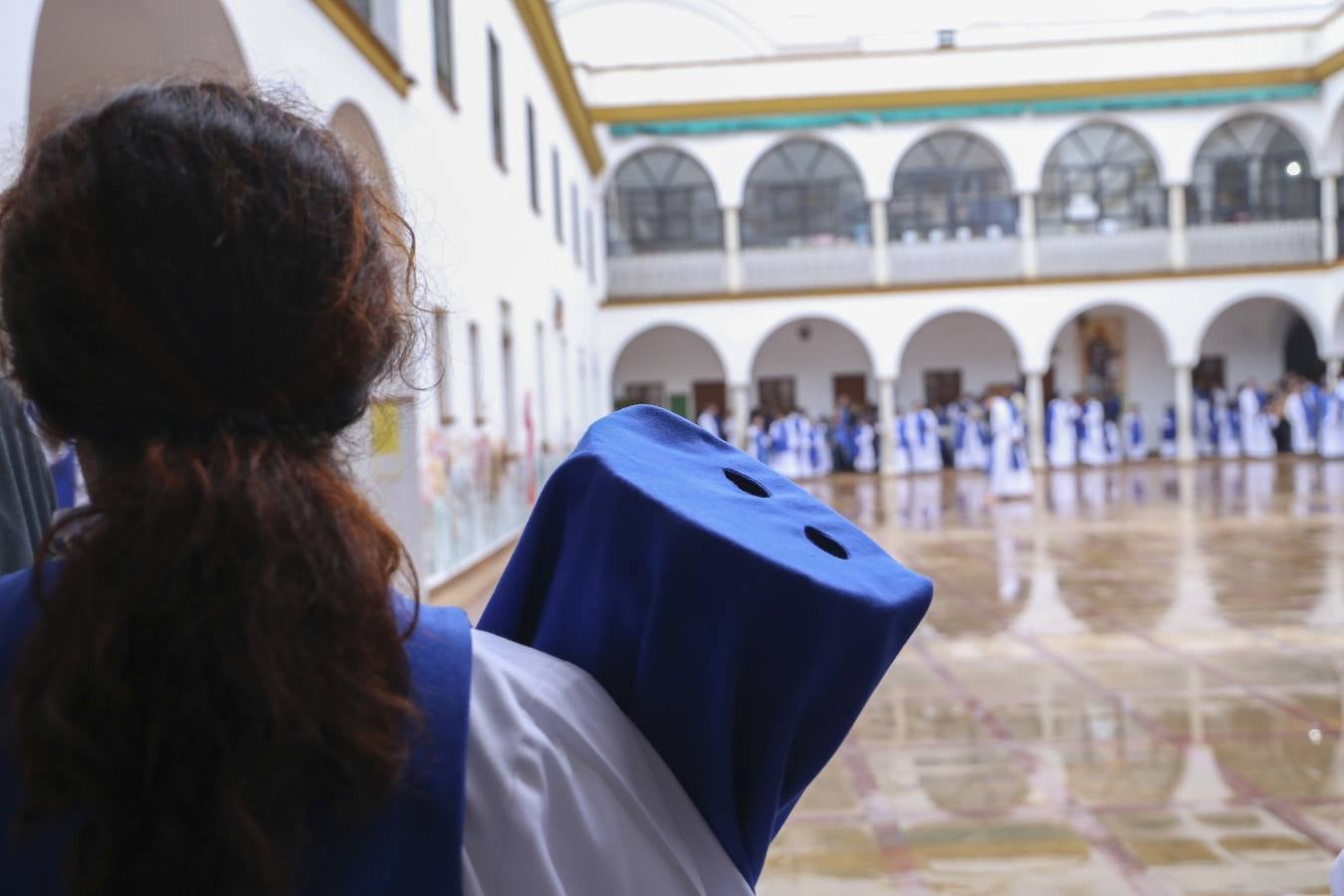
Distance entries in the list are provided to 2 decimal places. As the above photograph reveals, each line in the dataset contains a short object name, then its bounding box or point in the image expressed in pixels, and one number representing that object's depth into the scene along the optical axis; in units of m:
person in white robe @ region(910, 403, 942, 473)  26.55
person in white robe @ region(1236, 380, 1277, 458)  25.83
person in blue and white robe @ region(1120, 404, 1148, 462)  26.89
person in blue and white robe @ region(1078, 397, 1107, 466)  26.48
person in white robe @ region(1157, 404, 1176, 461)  27.17
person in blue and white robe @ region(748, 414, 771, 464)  25.56
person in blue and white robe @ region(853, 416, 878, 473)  26.36
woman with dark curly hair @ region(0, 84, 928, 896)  0.85
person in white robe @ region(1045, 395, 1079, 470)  26.28
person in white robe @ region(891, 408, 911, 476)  26.78
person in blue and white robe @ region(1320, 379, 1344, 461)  23.23
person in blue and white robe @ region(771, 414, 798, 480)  25.74
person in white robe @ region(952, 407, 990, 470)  26.22
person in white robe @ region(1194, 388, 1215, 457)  26.75
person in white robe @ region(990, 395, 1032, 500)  16.98
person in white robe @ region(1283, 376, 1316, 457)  24.83
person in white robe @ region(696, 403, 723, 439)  25.05
